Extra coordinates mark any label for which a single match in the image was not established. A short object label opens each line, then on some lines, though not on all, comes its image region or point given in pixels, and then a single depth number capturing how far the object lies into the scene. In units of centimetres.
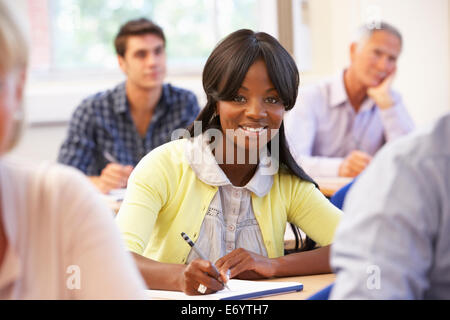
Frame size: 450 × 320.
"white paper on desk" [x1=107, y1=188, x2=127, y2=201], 375
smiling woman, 304
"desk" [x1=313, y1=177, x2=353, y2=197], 376
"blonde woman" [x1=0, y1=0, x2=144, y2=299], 241
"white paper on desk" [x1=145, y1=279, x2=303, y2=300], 284
